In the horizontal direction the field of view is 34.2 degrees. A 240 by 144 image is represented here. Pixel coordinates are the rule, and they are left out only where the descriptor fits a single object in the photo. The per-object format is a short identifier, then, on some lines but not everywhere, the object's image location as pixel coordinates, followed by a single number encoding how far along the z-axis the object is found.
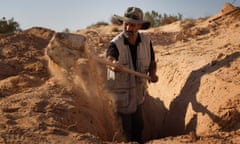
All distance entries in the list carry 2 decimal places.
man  4.53
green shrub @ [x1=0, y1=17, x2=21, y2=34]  12.01
